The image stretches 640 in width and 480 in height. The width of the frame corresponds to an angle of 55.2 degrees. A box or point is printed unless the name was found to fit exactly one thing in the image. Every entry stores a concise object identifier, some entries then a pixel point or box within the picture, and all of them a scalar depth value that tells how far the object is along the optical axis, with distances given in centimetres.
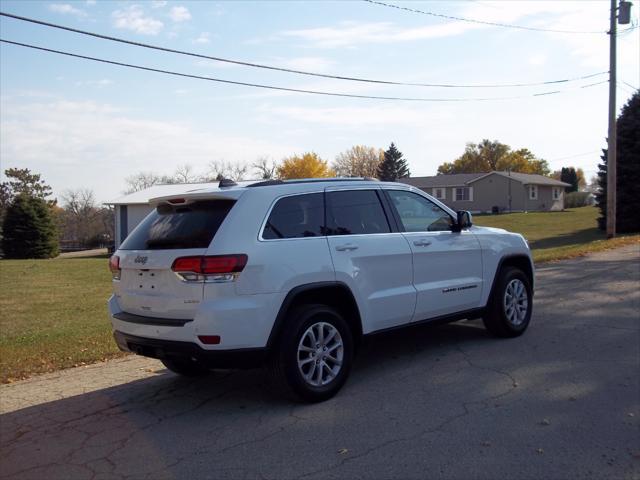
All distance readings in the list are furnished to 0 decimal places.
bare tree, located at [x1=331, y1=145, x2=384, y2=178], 10409
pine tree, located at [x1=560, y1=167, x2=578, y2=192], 10007
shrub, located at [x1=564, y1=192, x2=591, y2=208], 8138
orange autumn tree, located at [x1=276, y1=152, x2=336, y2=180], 8738
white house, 4469
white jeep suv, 477
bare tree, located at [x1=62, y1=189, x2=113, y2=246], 8344
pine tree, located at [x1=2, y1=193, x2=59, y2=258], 4237
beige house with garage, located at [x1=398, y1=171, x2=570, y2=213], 6744
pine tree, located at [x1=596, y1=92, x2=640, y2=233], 3488
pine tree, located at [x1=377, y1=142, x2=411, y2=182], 8925
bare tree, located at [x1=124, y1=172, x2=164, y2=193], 9809
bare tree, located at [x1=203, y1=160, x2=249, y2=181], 9000
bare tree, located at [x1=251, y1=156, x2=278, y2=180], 8450
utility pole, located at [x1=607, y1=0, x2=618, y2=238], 2298
